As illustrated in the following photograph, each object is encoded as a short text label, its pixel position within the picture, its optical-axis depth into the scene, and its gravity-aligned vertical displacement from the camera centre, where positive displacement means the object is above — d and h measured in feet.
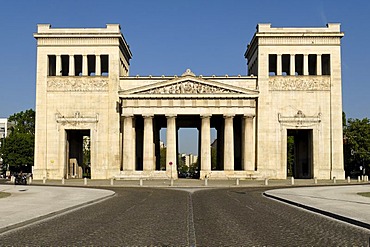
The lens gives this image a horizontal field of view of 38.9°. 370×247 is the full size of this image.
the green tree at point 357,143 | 298.76 +2.36
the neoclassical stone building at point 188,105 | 269.03 +21.56
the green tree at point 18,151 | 366.84 -3.18
